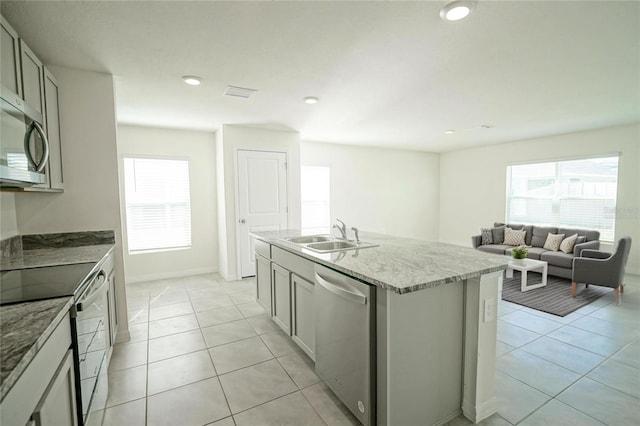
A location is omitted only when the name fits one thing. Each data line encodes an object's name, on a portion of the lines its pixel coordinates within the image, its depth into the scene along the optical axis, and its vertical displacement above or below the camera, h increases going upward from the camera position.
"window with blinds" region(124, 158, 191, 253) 4.52 -0.10
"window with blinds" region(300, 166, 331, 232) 6.03 +0.01
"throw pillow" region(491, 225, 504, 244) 5.70 -0.78
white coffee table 3.98 -1.01
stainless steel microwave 1.52 +0.31
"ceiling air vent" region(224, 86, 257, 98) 3.01 +1.12
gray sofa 4.35 -0.88
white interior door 4.65 +0.01
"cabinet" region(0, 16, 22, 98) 1.65 +0.83
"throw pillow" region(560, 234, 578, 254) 4.60 -0.78
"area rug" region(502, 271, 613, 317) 3.44 -1.32
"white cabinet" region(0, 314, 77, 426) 0.80 -0.63
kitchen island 1.48 -0.75
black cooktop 1.31 -0.44
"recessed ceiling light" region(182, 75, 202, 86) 2.72 +1.12
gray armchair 3.49 -0.92
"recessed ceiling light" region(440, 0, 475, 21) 1.68 +1.10
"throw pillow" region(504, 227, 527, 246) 5.42 -0.79
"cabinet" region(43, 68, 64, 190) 2.20 +0.53
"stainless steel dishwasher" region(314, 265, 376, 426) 1.56 -0.85
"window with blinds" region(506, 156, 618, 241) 4.90 +0.02
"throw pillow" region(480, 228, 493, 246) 5.64 -0.81
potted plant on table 4.27 -0.85
